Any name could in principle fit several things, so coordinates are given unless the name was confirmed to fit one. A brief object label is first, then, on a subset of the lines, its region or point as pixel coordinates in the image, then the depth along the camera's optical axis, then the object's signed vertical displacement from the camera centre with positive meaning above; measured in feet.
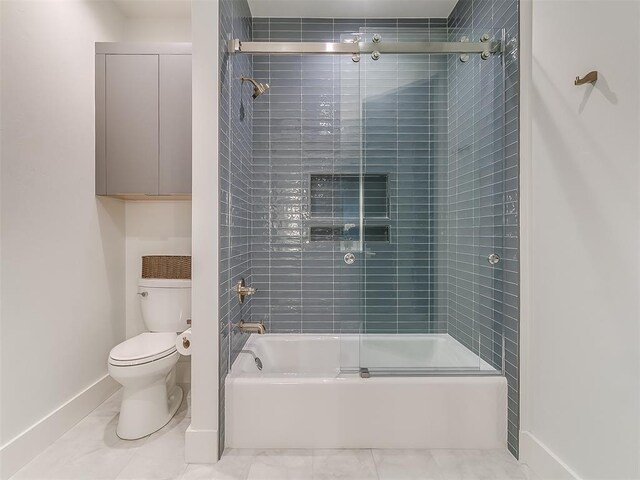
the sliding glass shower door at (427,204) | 6.48 +0.57
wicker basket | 8.20 -0.72
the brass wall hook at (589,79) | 4.39 +1.96
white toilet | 6.24 -2.25
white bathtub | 5.96 -2.97
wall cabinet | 7.49 +2.48
